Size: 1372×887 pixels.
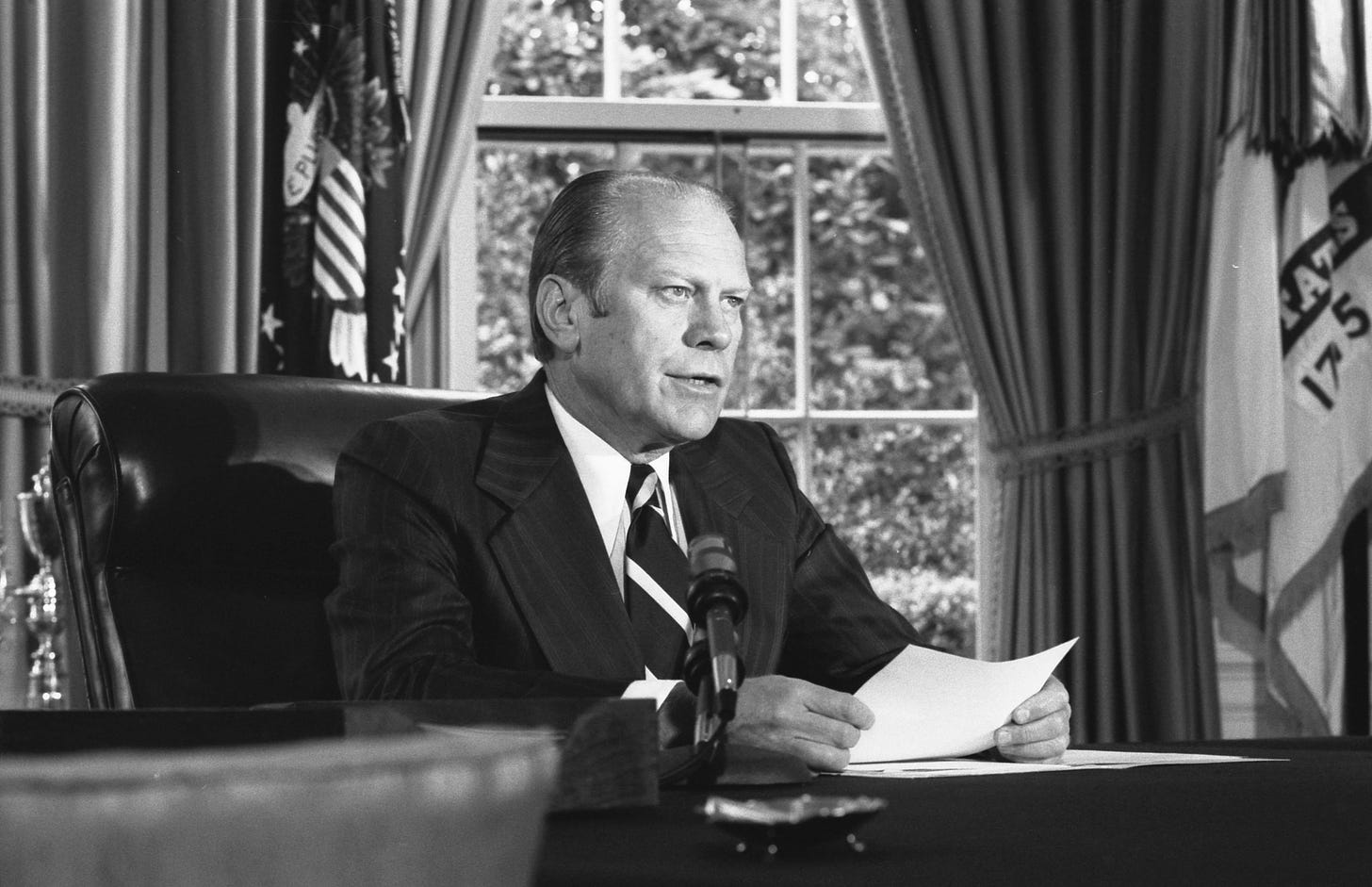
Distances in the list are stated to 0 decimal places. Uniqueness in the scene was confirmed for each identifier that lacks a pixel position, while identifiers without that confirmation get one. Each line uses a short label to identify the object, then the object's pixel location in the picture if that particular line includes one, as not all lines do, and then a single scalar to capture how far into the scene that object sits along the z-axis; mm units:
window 3992
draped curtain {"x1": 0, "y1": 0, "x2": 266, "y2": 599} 3660
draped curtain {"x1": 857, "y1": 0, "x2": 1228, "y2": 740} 3878
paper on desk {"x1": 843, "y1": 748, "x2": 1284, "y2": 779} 2412
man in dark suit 2672
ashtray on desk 1793
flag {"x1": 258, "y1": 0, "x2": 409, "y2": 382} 3655
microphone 2257
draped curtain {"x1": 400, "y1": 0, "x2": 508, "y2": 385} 3792
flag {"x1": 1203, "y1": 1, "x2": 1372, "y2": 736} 3795
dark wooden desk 1698
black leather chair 2713
